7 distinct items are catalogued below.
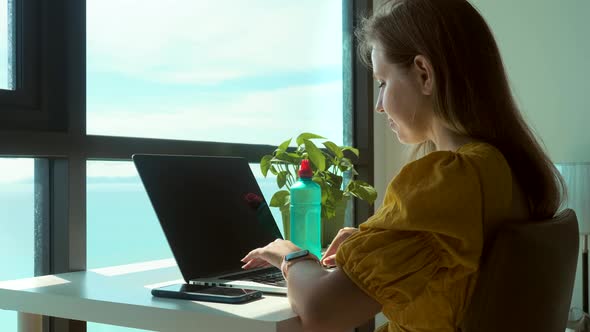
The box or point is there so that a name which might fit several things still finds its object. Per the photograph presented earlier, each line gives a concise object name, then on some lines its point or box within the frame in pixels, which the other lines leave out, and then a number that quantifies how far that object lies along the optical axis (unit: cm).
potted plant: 202
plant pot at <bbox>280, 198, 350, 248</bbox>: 207
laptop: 139
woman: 101
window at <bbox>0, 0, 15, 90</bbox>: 166
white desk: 109
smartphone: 119
